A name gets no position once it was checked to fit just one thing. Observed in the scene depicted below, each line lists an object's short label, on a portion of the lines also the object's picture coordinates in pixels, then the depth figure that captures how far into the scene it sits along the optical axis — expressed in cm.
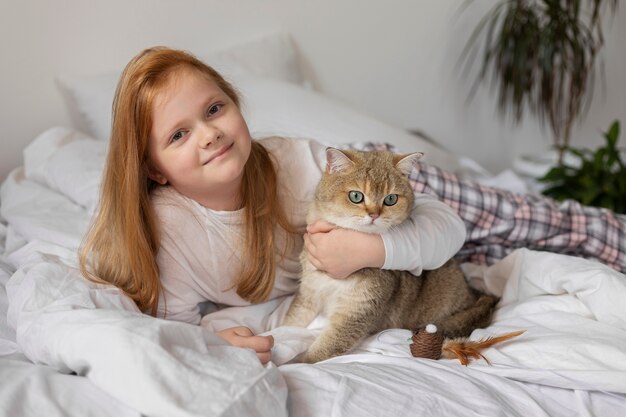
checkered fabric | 186
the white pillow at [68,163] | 181
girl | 131
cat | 135
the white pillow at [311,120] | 214
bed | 96
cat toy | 126
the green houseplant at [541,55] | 284
